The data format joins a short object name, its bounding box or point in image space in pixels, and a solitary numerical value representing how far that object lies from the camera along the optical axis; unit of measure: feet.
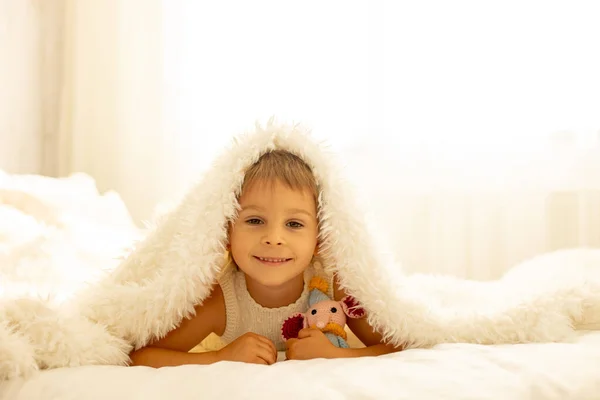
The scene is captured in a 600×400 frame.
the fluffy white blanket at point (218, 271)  3.07
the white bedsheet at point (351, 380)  2.26
